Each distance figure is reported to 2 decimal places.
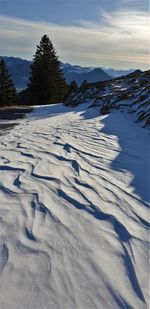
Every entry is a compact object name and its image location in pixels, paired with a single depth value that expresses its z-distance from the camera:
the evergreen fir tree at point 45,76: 34.44
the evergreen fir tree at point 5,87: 38.50
